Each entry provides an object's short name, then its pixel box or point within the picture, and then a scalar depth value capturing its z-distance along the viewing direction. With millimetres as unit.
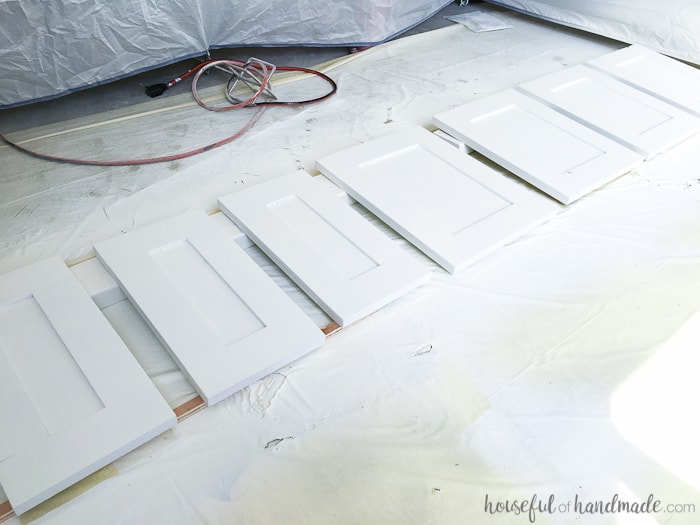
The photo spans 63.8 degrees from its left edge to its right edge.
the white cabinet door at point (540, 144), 2086
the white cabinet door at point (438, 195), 1788
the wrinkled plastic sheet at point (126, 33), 2088
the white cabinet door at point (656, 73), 2670
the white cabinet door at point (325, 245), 1573
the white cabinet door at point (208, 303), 1372
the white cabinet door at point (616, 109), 2355
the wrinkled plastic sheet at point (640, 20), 3004
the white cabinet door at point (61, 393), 1152
